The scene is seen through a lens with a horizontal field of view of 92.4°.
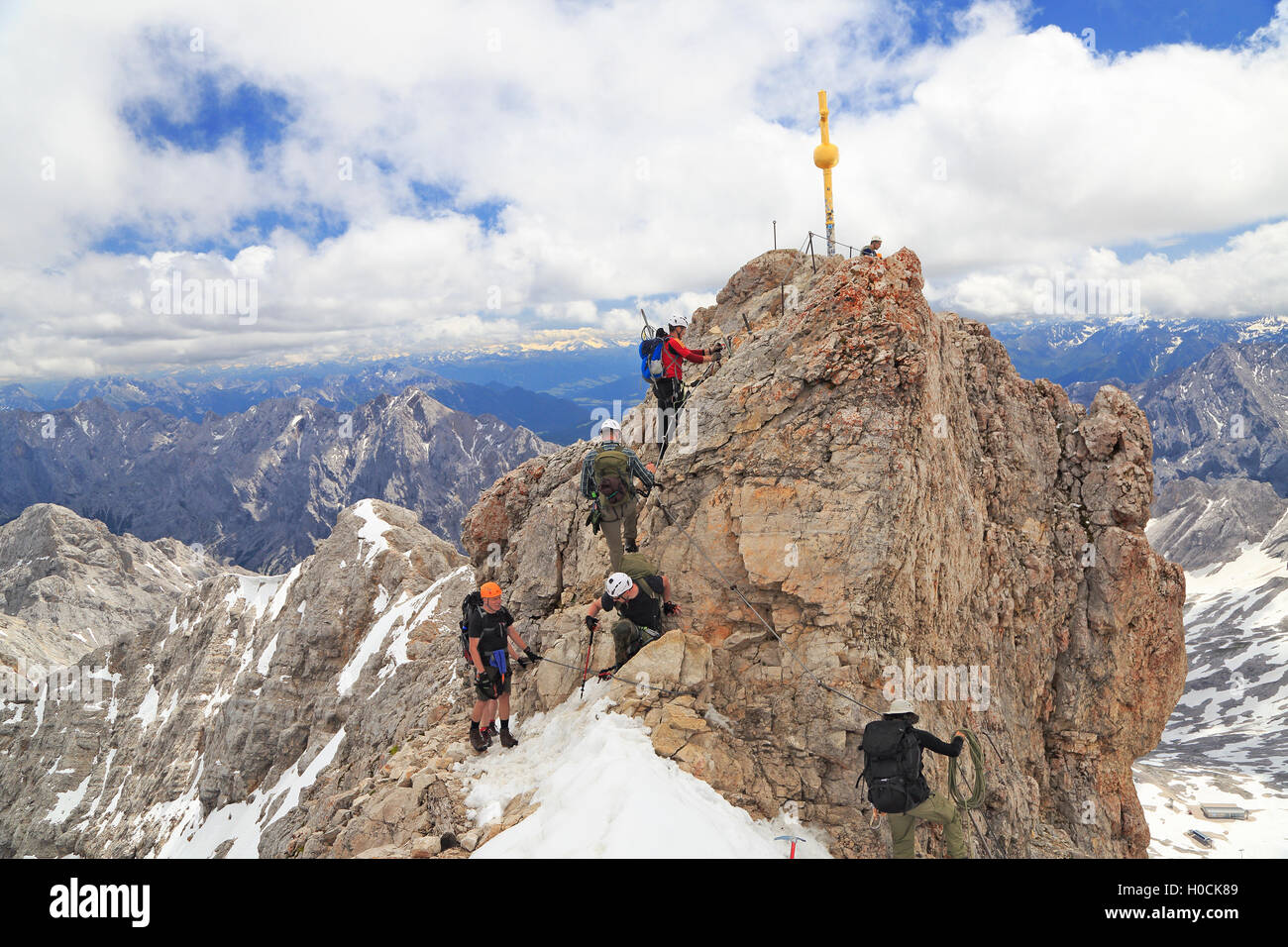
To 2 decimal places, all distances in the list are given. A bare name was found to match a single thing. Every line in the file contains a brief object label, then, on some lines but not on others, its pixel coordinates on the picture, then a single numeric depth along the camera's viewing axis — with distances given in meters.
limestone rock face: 13.59
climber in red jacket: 17.97
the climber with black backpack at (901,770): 10.45
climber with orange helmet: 13.97
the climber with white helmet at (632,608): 14.25
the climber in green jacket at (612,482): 15.89
